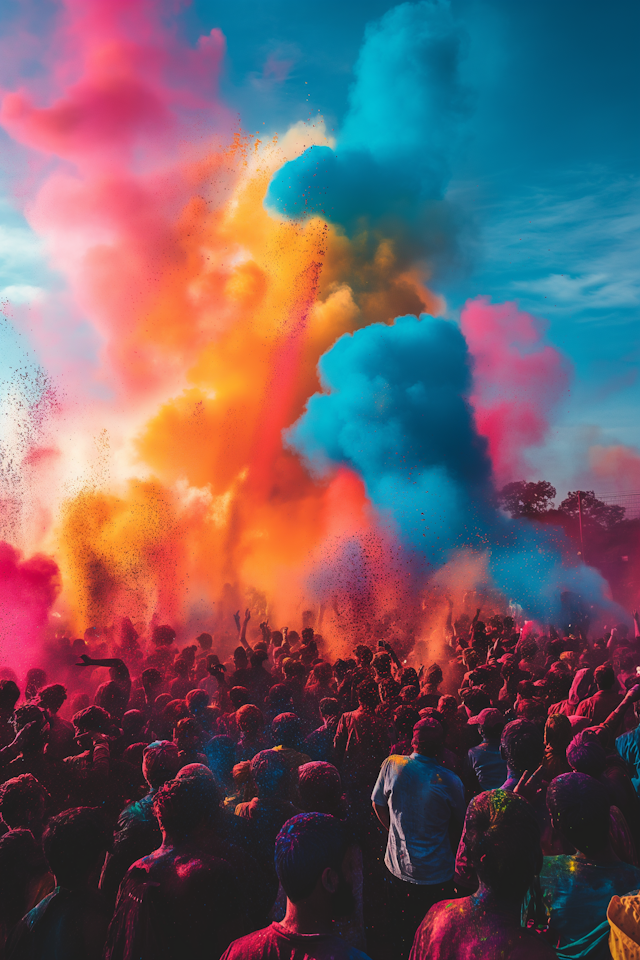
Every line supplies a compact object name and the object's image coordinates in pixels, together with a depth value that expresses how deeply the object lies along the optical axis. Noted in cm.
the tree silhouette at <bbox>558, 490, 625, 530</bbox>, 3853
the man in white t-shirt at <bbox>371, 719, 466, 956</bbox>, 340
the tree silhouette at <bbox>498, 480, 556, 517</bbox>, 3756
